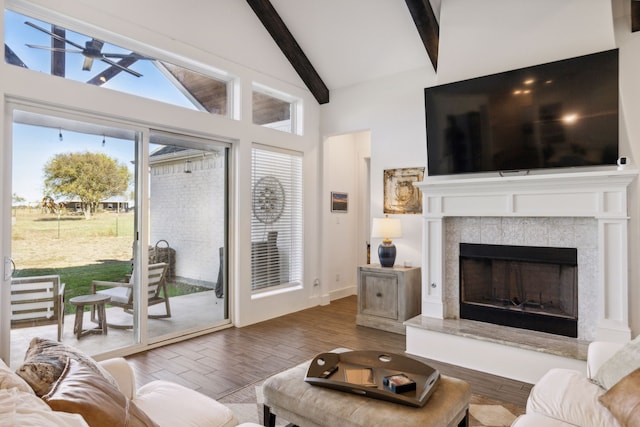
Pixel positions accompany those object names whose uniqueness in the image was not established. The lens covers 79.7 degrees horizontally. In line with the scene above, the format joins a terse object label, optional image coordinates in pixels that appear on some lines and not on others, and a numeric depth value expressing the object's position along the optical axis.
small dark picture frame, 6.08
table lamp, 4.64
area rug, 2.47
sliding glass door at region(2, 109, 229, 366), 3.13
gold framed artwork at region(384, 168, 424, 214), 4.84
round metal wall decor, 4.95
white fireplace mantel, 3.05
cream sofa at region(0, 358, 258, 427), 0.87
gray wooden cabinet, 4.42
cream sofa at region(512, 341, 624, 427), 1.70
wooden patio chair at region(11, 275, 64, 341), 3.05
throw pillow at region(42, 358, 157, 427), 0.99
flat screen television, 3.16
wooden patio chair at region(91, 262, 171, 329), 3.57
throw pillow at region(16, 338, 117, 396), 1.11
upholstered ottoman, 1.70
